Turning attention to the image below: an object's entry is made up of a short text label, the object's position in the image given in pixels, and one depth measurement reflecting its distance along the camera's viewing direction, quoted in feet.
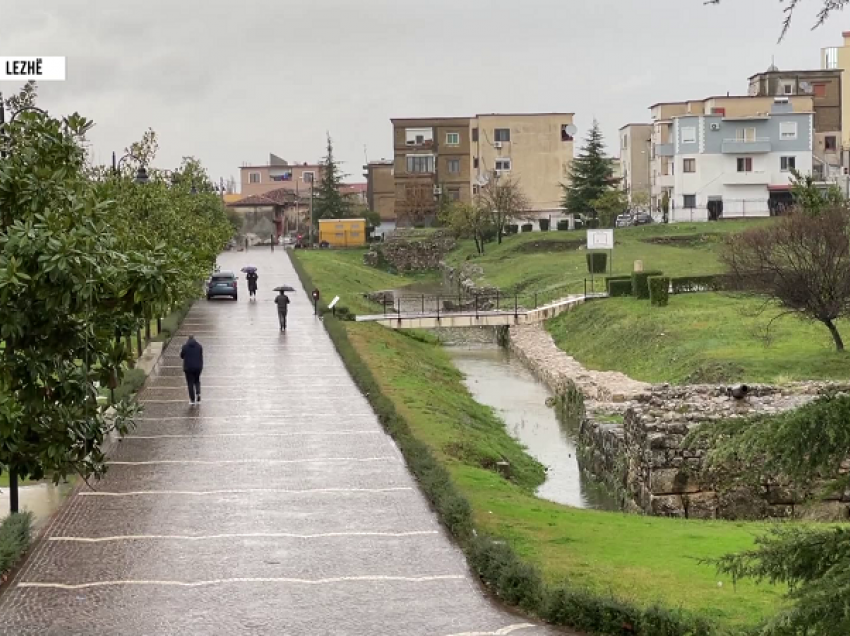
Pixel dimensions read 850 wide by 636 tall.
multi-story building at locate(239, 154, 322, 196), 529.45
